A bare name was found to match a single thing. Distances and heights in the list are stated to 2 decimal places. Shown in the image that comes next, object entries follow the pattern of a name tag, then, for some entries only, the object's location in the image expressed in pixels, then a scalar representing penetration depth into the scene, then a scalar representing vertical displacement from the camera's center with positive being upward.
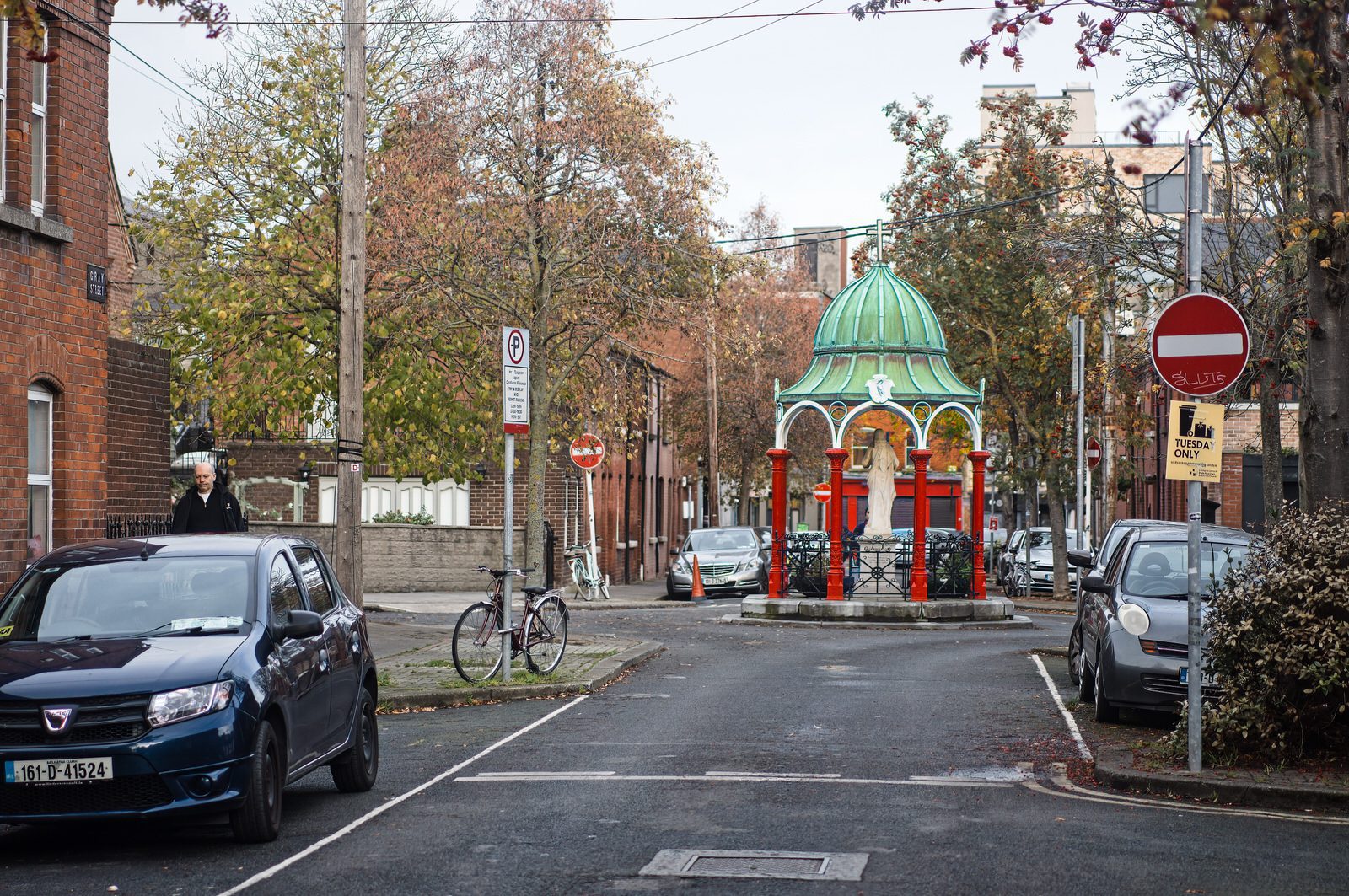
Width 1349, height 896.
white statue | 31.05 +0.36
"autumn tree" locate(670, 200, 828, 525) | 58.91 +4.37
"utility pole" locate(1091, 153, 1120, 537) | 20.92 +2.27
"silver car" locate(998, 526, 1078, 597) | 41.50 -1.70
